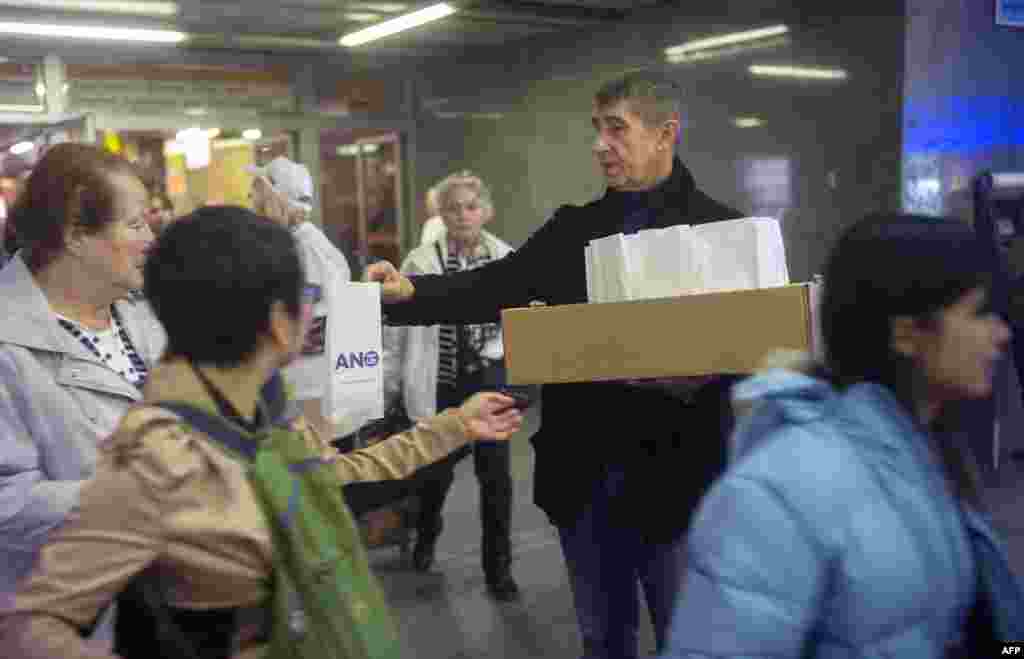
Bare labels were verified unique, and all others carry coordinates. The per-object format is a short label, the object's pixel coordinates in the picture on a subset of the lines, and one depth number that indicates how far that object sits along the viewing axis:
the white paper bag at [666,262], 2.64
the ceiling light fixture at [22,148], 6.99
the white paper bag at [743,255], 2.60
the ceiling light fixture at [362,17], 9.29
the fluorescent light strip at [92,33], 8.92
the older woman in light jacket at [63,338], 2.27
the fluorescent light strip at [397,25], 9.10
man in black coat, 2.79
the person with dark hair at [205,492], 1.51
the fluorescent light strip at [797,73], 8.03
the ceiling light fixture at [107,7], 8.51
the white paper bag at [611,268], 2.70
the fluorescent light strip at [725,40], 8.50
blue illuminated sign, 6.20
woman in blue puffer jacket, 1.44
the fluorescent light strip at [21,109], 8.86
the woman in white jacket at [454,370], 5.49
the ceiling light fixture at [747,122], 8.73
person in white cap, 4.44
